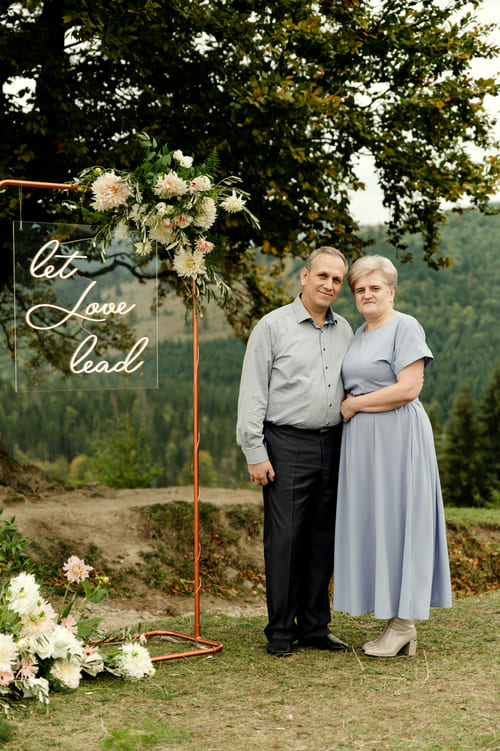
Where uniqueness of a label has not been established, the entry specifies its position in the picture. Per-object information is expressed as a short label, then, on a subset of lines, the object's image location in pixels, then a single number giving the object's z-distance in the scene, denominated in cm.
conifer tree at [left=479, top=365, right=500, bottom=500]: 2475
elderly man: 423
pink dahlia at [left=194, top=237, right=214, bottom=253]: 451
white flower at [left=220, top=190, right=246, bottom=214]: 446
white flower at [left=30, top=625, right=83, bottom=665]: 364
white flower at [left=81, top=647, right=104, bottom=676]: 386
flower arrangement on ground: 356
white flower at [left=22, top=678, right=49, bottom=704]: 354
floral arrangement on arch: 438
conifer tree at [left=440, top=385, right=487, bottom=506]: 2416
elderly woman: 408
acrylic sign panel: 463
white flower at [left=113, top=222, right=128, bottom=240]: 451
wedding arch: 448
